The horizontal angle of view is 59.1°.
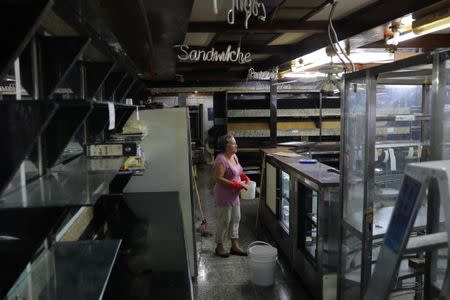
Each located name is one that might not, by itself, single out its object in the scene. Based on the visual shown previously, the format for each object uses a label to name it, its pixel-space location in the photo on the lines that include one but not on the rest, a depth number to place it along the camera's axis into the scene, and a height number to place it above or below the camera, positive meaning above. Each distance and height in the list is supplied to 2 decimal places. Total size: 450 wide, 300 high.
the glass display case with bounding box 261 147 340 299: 3.62 -1.07
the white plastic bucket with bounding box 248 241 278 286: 4.06 -1.49
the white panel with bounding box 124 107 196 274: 4.29 -0.40
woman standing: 4.80 -0.90
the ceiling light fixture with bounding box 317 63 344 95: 3.89 +0.46
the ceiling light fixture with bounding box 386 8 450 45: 2.69 +0.67
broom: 5.82 -1.64
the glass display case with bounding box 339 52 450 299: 2.69 -0.27
